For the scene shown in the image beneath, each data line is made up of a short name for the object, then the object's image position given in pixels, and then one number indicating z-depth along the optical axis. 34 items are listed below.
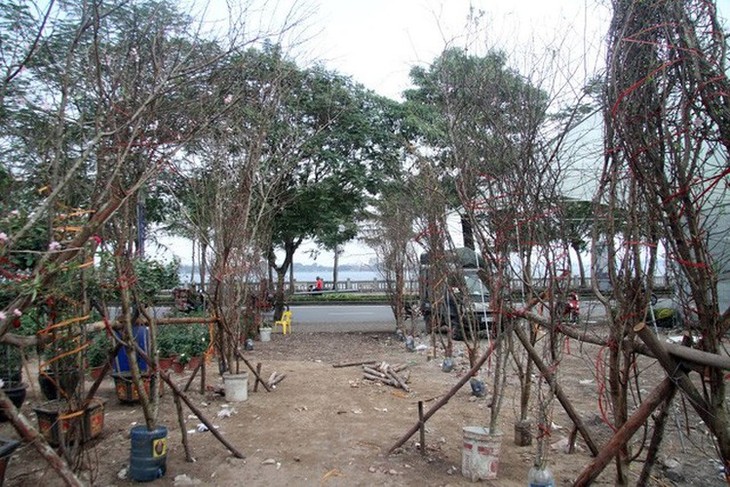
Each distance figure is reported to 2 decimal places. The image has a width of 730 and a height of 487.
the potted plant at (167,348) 7.82
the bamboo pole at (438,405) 4.51
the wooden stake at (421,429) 4.57
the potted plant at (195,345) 8.13
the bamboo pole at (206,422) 4.41
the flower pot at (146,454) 4.09
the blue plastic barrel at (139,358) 6.72
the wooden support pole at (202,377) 6.30
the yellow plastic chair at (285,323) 13.98
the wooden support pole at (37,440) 2.45
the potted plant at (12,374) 5.50
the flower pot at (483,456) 4.08
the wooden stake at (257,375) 6.77
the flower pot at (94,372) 6.90
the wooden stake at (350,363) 9.10
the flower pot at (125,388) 6.16
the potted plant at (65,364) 3.74
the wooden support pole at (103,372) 3.98
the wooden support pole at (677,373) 2.50
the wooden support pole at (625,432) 2.64
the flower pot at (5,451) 3.30
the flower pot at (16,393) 5.43
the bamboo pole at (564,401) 4.01
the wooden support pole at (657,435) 2.67
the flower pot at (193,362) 8.27
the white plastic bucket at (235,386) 6.50
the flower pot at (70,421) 3.81
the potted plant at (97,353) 6.96
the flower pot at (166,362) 7.78
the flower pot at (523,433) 4.91
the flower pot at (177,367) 7.96
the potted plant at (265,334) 12.31
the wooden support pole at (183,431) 4.49
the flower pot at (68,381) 3.86
